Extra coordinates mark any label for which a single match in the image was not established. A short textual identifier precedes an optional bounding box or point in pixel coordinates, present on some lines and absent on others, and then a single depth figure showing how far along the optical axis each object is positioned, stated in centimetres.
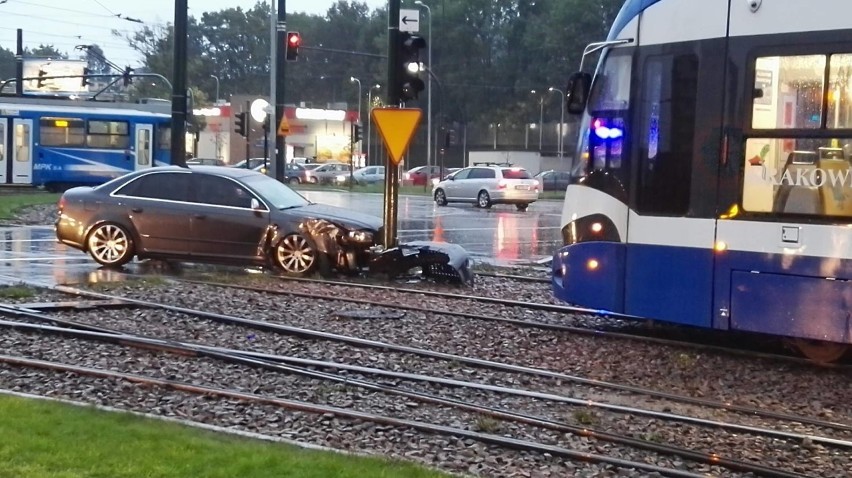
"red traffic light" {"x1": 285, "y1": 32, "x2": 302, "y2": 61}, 3222
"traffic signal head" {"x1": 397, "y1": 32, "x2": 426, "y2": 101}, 1683
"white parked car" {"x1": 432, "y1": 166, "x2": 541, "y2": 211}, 4228
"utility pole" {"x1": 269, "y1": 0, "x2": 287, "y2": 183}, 3267
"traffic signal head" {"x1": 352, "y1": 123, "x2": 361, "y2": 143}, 4784
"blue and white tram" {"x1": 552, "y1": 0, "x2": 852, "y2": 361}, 1007
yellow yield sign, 1656
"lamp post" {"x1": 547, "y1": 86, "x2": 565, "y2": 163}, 8302
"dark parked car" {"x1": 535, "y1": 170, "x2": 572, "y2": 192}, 6673
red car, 7118
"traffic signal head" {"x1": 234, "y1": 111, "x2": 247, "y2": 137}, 3453
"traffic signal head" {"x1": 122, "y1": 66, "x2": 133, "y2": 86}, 5248
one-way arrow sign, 1798
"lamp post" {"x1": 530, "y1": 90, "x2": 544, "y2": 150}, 8662
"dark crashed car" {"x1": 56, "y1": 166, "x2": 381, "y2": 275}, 1686
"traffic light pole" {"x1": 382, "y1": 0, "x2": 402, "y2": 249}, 1688
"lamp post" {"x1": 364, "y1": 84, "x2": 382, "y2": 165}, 8704
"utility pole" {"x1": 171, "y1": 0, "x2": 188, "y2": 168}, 2536
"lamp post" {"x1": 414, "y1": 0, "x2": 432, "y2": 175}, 6900
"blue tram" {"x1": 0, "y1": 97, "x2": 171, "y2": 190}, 4072
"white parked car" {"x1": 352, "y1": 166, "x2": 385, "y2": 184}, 6881
